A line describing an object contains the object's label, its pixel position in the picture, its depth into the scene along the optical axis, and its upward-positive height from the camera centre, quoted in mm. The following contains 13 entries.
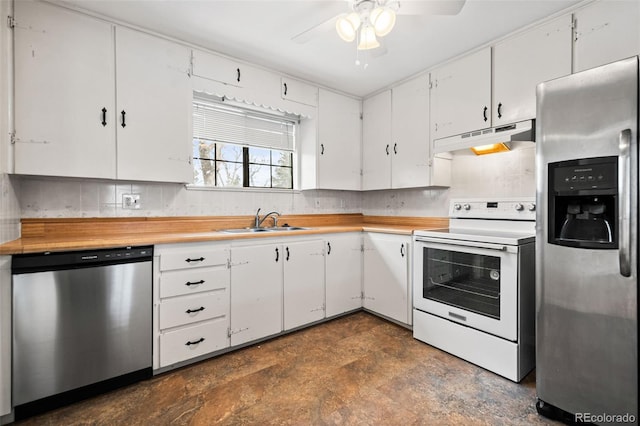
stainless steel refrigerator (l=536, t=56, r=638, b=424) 1386 -169
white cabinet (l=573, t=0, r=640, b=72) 1817 +1162
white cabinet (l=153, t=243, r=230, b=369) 2027 -647
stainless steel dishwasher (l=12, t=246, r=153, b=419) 1615 -667
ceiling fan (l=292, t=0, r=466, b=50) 1581 +1115
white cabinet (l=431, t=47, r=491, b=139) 2521 +1062
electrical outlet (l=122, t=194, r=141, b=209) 2434 +90
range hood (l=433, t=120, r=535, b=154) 2145 +585
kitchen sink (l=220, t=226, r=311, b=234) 2858 -176
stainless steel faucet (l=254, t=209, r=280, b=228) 3043 -55
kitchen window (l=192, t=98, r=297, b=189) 2875 +703
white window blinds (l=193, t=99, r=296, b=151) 2840 +905
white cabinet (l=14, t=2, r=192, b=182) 1909 +811
